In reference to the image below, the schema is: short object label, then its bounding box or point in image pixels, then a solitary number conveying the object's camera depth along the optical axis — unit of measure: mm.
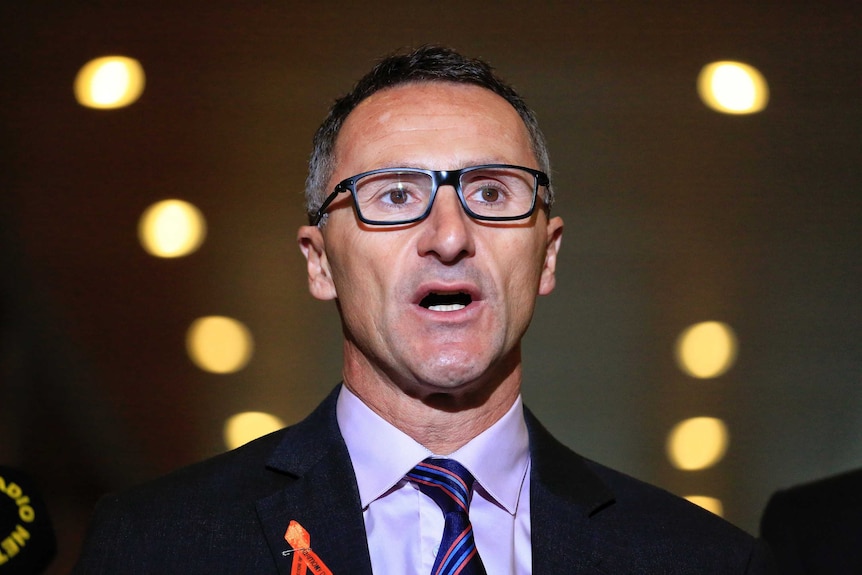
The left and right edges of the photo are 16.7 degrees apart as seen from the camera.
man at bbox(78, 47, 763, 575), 1839
